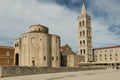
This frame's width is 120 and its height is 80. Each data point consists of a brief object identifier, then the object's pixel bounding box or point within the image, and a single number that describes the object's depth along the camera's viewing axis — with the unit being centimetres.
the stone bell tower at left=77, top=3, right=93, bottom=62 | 8225
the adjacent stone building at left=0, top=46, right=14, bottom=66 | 5687
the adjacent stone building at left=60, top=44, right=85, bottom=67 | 6719
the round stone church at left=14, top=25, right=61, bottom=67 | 5034
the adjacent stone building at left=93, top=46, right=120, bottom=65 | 9512
